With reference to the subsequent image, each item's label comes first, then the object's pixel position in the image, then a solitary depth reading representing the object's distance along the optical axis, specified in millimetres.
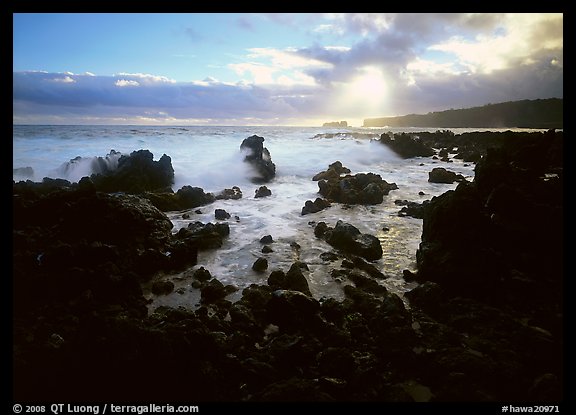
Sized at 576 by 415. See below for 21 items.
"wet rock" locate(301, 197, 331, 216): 13375
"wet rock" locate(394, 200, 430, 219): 12492
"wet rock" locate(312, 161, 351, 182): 21516
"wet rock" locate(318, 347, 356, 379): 4410
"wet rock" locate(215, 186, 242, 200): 16344
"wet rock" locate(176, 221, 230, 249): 9508
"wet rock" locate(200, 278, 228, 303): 6656
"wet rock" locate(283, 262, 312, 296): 6736
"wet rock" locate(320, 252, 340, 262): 8602
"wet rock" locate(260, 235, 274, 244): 9789
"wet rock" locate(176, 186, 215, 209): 14266
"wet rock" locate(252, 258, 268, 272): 8023
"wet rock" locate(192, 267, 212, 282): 7510
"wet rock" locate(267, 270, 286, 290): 6898
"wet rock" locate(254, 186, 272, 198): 16984
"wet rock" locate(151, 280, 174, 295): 6928
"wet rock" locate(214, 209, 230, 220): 12434
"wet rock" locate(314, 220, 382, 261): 8734
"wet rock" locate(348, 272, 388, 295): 6859
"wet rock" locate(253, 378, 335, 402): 3797
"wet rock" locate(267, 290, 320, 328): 5512
